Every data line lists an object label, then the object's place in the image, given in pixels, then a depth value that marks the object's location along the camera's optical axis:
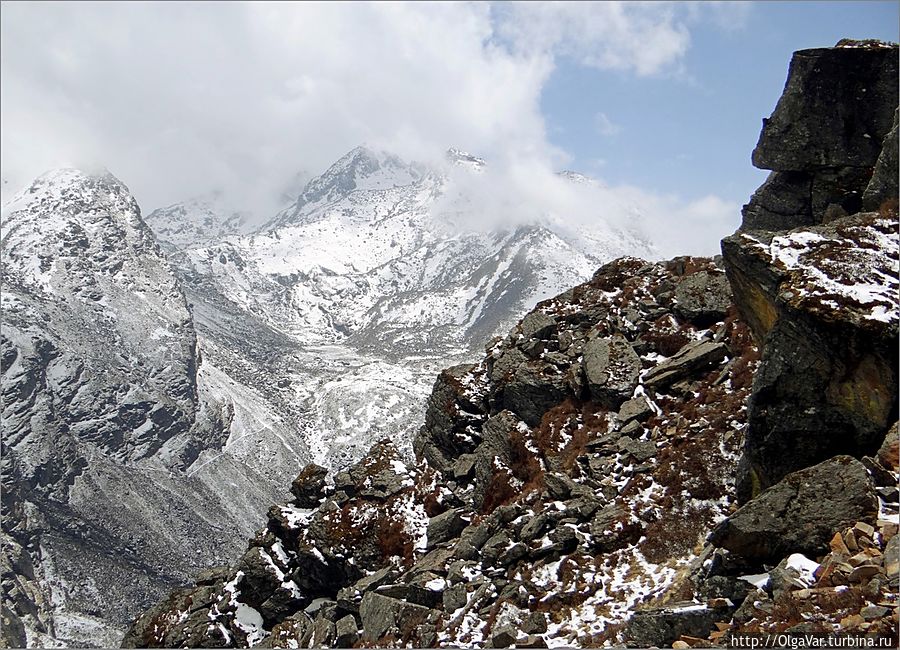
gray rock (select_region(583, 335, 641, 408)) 33.31
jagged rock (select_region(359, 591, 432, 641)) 24.59
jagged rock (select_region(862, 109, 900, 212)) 24.47
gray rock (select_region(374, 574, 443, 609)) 25.56
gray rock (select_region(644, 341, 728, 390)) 32.53
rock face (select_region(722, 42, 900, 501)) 17.17
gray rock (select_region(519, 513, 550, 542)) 26.12
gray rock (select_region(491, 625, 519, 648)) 20.50
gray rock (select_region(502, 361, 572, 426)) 35.97
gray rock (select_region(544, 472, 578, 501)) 28.17
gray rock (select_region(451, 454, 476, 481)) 36.31
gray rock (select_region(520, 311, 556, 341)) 40.09
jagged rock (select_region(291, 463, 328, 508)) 42.47
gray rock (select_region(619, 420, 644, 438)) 30.67
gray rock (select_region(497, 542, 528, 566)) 25.80
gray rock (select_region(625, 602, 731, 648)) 15.43
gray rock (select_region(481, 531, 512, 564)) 26.52
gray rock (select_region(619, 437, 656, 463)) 28.95
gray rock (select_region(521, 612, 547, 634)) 21.02
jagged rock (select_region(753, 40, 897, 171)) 30.25
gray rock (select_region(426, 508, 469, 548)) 32.75
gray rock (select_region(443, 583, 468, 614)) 24.36
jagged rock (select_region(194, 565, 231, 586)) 43.49
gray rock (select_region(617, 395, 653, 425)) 31.44
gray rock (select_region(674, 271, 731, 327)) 35.59
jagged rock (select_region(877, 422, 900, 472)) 15.76
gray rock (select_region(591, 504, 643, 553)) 24.62
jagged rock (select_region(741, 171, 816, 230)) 32.94
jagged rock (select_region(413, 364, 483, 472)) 39.41
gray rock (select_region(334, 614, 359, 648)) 26.73
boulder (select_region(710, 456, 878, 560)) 15.13
